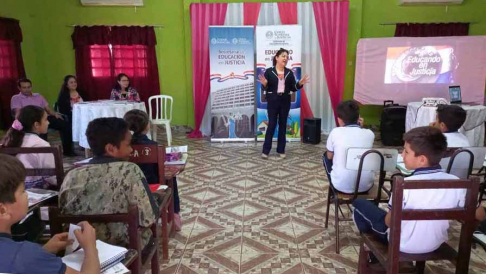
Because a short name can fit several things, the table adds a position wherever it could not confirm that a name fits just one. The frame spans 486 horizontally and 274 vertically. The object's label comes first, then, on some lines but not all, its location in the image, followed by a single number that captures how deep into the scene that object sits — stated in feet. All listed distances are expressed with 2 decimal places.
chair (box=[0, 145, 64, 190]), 6.90
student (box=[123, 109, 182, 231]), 8.06
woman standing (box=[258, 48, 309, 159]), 15.99
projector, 17.55
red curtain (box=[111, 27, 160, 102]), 21.49
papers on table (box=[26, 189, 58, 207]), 5.99
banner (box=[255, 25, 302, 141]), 19.43
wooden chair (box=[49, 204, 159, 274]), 4.67
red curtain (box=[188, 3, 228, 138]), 20.75
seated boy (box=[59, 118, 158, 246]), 5.15
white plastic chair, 18.72
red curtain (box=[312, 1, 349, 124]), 20.54
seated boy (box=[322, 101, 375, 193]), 8.12
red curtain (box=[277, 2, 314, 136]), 20.68
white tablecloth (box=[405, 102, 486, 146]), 16.99
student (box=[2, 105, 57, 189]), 7.84
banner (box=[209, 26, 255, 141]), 19.77
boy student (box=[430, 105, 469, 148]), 8.11
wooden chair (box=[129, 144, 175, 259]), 7.36
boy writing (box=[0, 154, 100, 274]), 3.21
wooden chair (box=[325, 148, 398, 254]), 7.28
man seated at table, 16.63
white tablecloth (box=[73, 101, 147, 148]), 15.61
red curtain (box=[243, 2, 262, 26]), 20.74
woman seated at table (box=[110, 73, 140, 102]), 18.92
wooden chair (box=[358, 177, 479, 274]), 4.76
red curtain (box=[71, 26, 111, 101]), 21.44
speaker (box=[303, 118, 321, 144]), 19.62
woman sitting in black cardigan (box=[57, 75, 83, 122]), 17.75
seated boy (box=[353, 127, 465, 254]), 5.08
